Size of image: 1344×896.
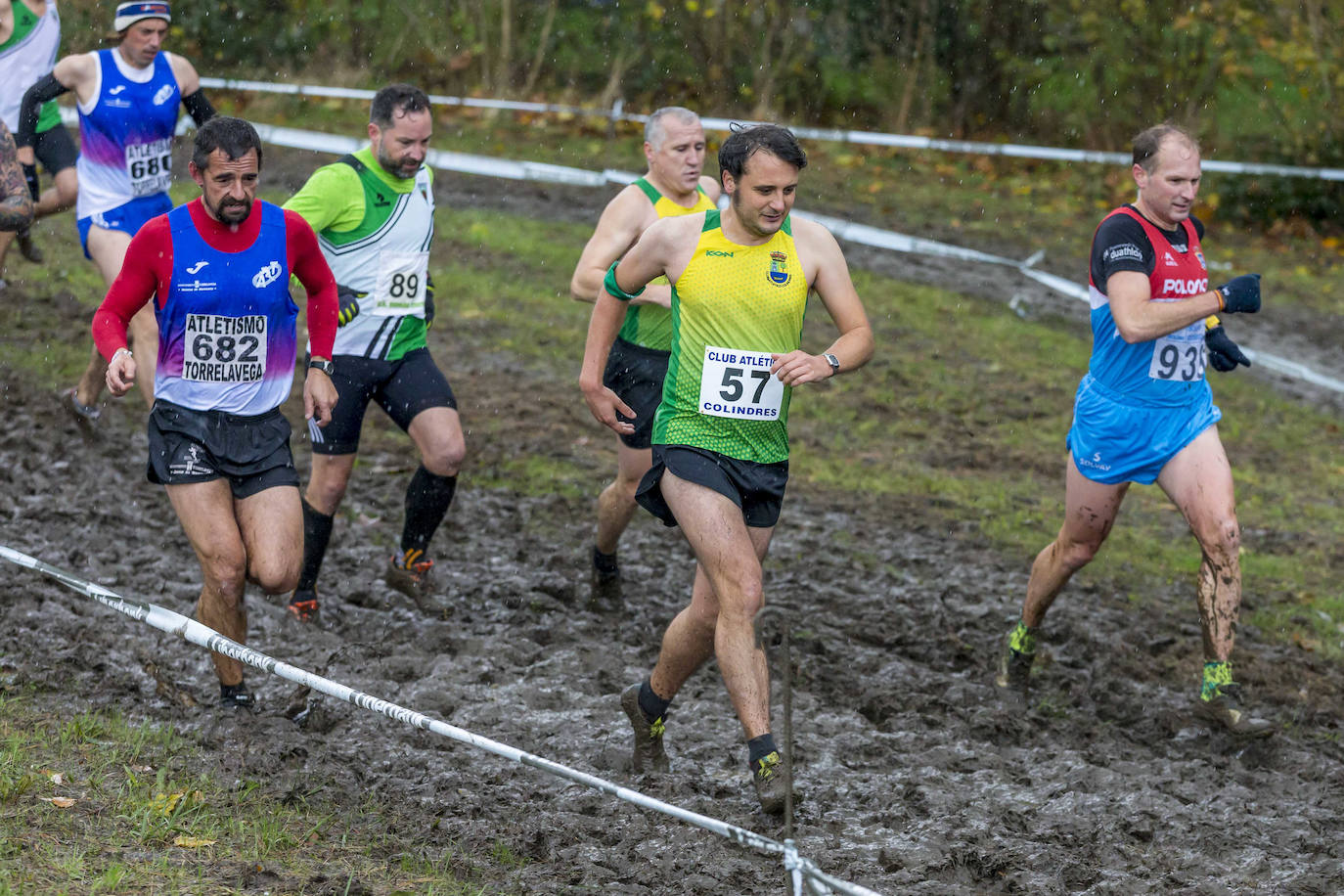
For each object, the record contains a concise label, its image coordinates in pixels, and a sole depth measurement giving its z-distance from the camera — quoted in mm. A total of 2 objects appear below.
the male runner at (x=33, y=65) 17641
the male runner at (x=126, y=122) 15859
